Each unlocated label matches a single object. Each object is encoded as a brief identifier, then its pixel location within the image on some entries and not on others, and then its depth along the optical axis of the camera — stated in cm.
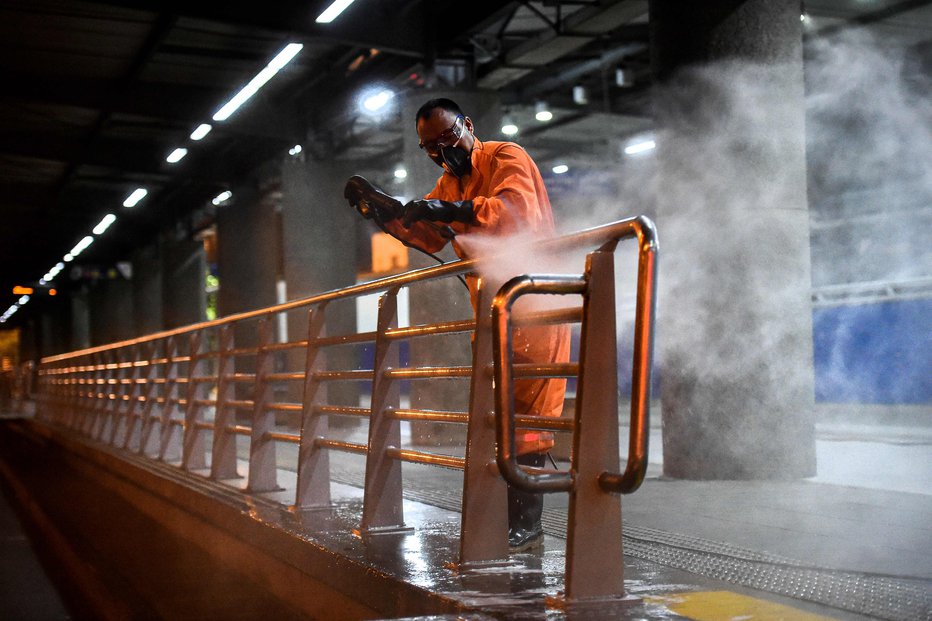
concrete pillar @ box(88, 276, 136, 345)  4025
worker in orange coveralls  363
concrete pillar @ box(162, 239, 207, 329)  2905
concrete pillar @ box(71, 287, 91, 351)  4850
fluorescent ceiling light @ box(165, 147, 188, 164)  1995
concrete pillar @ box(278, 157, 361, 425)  1794
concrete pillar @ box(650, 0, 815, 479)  739
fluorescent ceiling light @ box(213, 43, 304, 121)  1399
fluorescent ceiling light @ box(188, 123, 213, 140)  1786
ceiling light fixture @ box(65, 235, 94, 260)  3271
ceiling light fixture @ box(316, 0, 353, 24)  1225
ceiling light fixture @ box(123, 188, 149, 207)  2550
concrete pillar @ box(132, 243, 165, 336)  3353
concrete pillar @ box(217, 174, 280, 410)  2151
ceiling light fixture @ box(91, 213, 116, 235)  2867
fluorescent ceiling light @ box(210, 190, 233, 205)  2396
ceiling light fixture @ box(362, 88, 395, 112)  1484
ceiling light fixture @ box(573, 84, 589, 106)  1770
